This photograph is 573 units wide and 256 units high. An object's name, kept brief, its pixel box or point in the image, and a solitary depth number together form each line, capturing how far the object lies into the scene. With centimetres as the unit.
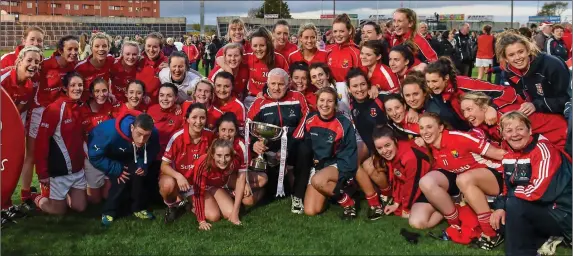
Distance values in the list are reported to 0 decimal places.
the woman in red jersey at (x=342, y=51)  627
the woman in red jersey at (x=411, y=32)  632
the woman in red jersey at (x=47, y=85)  519
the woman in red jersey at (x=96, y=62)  581
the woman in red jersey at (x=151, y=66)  607
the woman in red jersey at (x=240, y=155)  493
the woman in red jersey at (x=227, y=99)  546
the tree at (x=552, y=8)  8082
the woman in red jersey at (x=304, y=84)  562
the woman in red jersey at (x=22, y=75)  495
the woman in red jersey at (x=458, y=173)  425
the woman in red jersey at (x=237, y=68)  597
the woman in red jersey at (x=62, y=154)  507
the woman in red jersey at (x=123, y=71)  608
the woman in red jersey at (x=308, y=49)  636
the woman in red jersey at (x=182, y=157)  480
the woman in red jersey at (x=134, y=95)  525
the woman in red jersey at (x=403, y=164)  480
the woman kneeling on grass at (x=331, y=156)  502
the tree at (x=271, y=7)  6438
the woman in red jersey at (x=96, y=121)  538
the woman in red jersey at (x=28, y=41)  573
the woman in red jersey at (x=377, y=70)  560
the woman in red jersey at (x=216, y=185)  472
